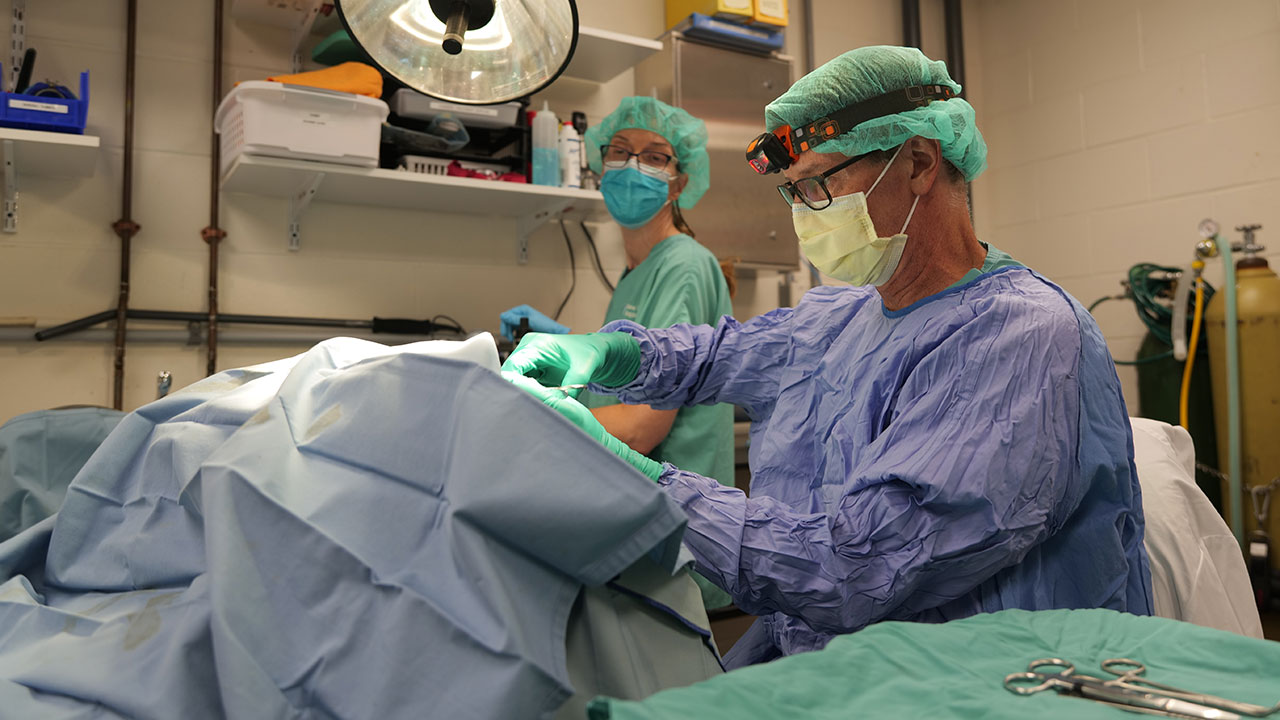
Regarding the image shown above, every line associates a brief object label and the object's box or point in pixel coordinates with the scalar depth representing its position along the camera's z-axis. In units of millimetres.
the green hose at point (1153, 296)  2955
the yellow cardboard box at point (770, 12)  2781
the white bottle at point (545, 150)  2447
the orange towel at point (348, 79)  2047
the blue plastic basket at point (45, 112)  1896
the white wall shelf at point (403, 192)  2174
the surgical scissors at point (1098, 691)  452
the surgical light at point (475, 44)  1044
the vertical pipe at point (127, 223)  2199
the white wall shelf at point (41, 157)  1922
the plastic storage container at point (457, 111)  2244
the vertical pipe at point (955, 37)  3607
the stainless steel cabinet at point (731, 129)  2768
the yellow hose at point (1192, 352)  2818
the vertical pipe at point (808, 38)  3295
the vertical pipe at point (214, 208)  2295
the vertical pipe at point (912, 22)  3496
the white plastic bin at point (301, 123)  2012
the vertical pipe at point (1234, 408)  2664
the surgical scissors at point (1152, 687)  450
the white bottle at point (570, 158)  2492
